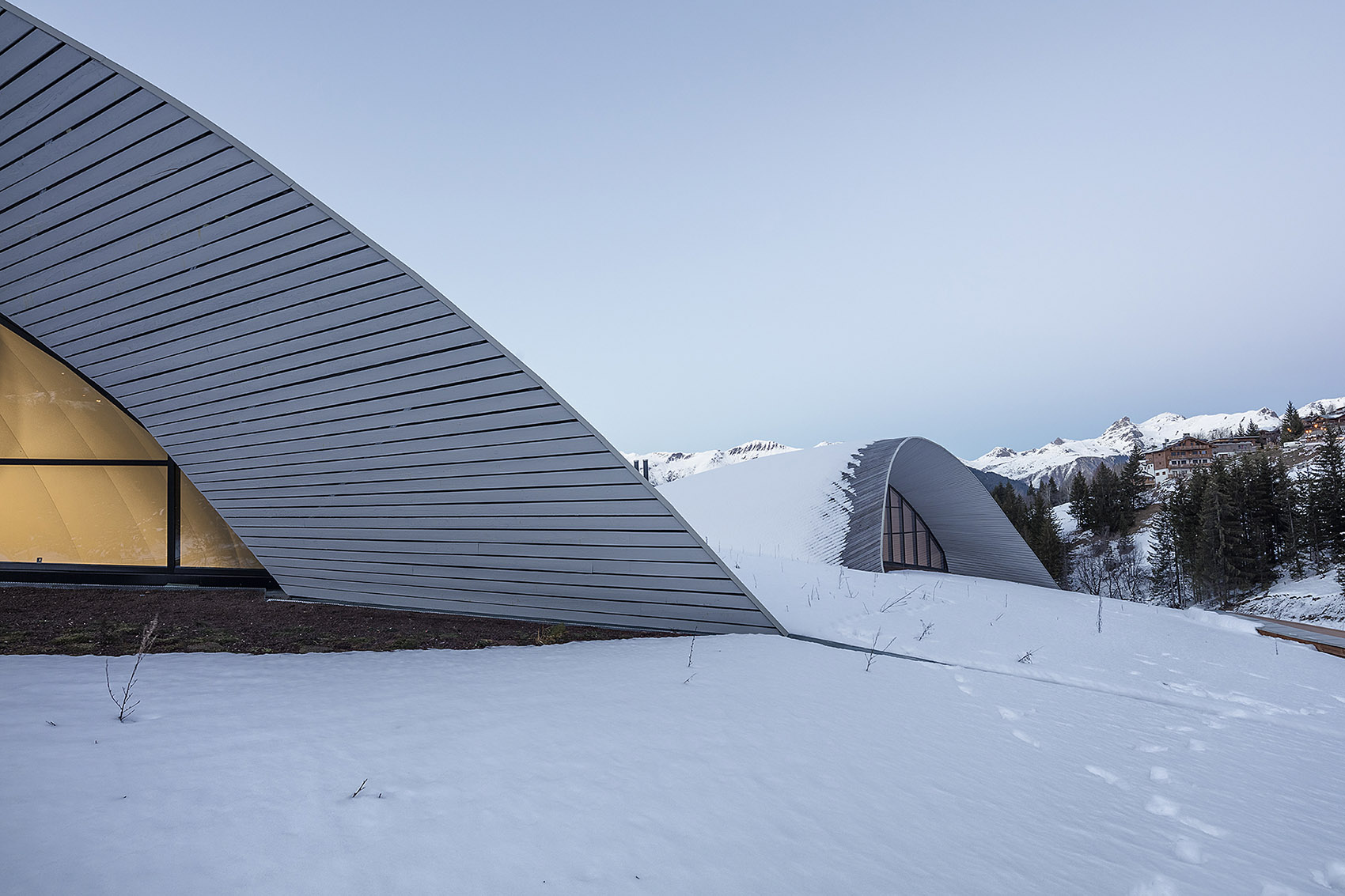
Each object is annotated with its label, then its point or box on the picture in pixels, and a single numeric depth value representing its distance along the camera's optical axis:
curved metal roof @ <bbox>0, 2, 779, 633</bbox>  4.62
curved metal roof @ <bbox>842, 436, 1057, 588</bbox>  14.47
